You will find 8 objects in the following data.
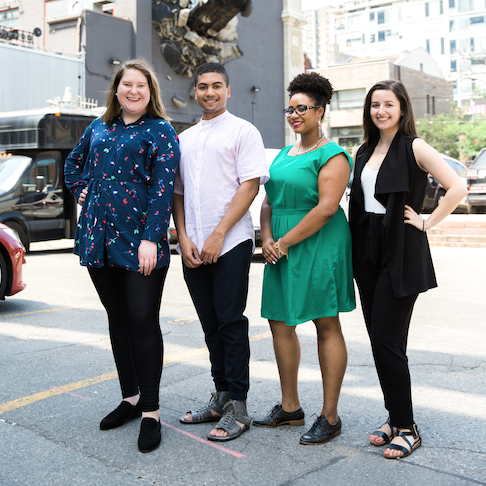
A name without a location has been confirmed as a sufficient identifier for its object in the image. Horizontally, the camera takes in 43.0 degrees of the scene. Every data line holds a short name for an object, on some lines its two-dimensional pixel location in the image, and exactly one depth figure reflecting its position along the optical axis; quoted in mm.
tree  42156
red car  6727
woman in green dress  3246
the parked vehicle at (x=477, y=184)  17531
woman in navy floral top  3197
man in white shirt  3338
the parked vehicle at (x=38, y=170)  12375
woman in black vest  3086
